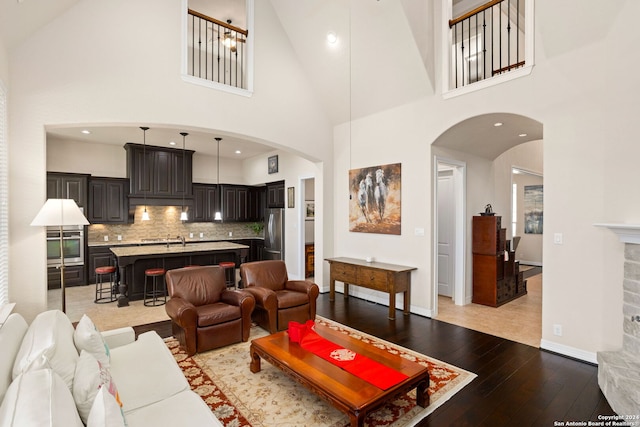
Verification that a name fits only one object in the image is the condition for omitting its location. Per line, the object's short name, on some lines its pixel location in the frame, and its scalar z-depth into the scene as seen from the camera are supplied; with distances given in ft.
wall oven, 20.93
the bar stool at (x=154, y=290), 18.13
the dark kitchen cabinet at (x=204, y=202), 28.02
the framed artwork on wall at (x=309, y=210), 25.50
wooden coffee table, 6.87
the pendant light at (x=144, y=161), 23.88
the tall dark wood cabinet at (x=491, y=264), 17.29
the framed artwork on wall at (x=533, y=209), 30.53
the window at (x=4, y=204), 10.56
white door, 18.98
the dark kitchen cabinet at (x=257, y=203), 30.78
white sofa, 4.00
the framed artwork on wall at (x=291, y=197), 24.56
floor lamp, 11.07
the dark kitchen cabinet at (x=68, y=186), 21.66
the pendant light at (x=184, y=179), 25.78
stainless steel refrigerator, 26.17
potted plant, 31.22
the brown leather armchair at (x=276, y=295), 13.26
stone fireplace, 8.38
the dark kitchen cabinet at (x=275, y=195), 26.37
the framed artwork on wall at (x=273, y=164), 26.48
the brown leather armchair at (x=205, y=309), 11.30
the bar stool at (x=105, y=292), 18.61
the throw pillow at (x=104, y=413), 4.14
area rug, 7.88
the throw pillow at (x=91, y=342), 7.02
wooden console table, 15.44
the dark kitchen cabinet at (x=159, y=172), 23.71
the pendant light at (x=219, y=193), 29.05
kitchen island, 18.01
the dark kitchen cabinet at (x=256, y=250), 30.01
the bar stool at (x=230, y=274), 22.03
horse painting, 17.16
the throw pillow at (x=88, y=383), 5.05
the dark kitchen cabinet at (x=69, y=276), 21.44
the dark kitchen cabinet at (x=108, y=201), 23.34
